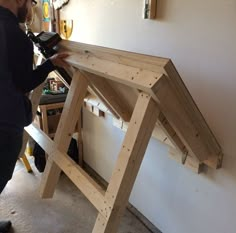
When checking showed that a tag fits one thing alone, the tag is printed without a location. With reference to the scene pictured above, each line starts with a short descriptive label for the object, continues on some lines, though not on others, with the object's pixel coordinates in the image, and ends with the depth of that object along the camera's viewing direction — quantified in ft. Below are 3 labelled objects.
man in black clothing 4.22
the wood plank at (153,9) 5.10
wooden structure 3.34
